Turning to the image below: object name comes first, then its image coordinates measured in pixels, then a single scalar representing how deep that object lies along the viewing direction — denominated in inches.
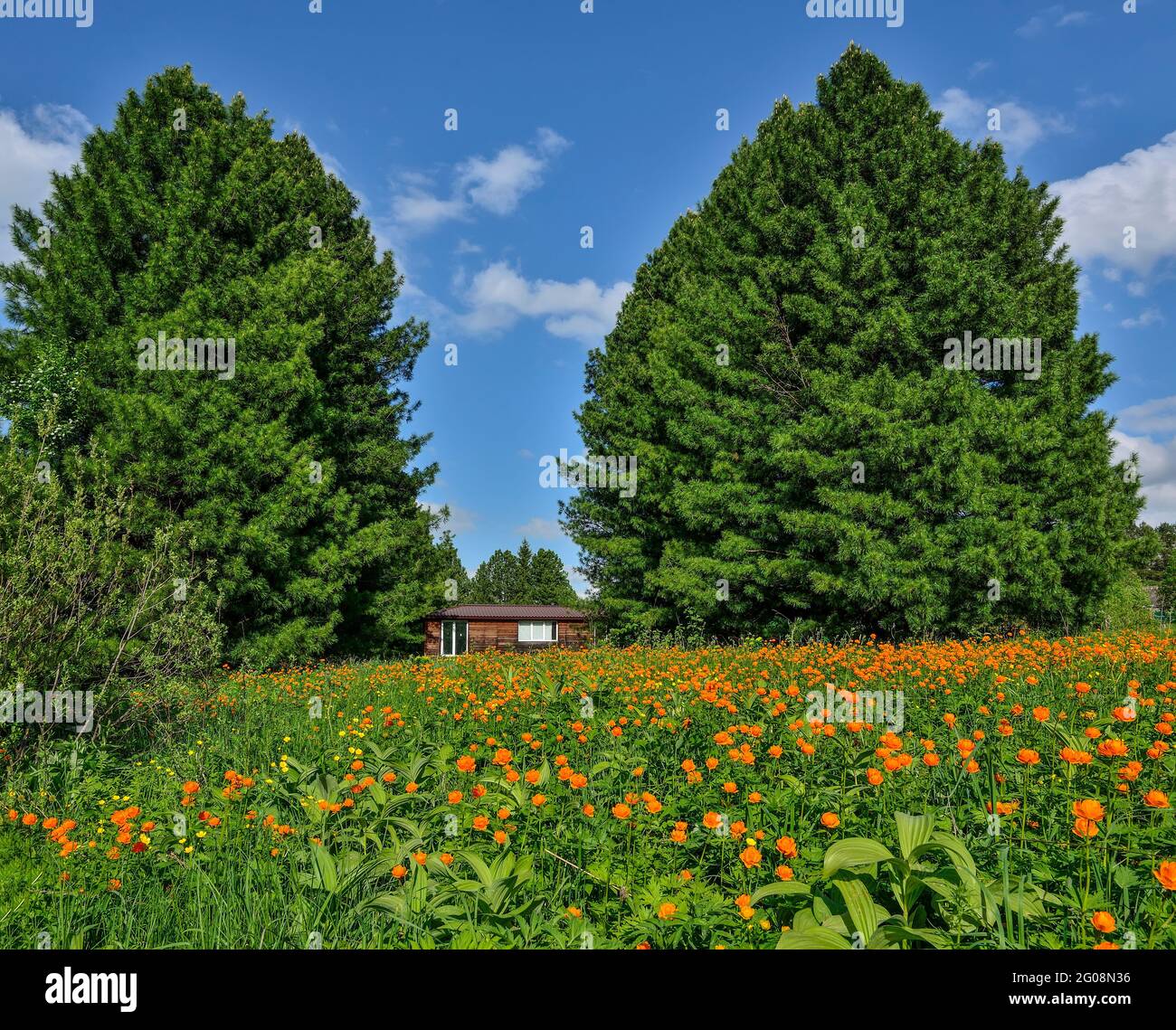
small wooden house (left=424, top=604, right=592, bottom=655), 1301.7
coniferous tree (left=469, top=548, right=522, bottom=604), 3373.5
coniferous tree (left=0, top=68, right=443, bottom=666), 522.3
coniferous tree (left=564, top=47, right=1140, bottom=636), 494.3
